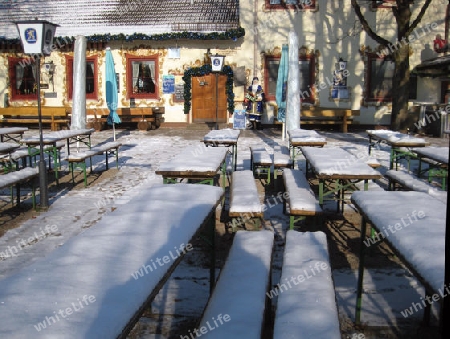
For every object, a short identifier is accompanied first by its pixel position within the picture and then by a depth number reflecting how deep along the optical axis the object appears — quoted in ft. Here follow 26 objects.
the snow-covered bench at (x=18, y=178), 21.21
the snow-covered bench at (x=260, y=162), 28.66
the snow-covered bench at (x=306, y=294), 9.02
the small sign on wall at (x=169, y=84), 61.41
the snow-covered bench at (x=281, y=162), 28.43
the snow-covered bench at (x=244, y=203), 17.79
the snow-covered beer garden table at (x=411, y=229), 8.28
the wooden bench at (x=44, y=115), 58.65
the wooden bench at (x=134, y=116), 58.80
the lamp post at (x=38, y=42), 23.67
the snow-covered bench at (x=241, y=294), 9.38
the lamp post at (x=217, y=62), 43.62
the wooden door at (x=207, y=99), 61.52
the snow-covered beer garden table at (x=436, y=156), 23.66
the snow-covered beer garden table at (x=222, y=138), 29.19
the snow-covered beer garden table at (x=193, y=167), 19.19
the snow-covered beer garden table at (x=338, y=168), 18.44
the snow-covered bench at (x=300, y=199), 17.99
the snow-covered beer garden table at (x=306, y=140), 28.29
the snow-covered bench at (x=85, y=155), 28.53
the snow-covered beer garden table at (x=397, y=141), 28.63
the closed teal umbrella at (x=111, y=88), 43.73
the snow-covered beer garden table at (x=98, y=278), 5.99
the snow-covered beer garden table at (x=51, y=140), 29.60
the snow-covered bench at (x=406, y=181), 21.38
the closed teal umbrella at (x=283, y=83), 41.78
